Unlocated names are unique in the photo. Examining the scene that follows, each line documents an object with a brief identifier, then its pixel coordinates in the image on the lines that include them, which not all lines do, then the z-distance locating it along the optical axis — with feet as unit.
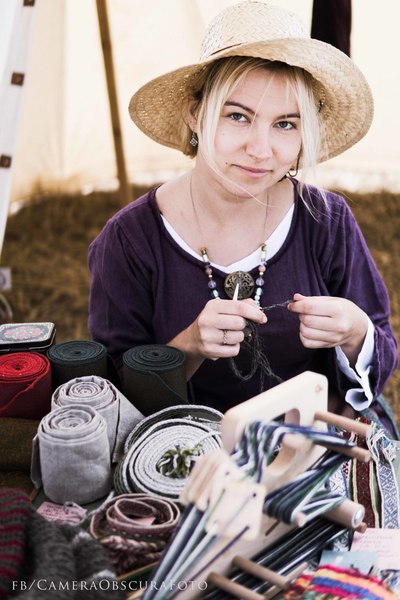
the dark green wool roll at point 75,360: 4.52
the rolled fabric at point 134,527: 3.34
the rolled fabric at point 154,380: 4.43
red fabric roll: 4.39
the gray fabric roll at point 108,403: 4.16
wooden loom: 2.96
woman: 4.80
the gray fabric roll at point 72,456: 3.80
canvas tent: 11.42
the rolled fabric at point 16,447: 4.23
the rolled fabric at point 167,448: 3.84
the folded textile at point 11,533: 2.97
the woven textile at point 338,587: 3.19
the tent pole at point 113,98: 10.32
